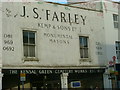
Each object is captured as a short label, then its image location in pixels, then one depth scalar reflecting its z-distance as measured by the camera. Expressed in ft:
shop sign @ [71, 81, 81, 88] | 60.64
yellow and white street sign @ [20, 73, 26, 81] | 48.44
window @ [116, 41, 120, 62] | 67.54
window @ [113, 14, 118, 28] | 68.27
